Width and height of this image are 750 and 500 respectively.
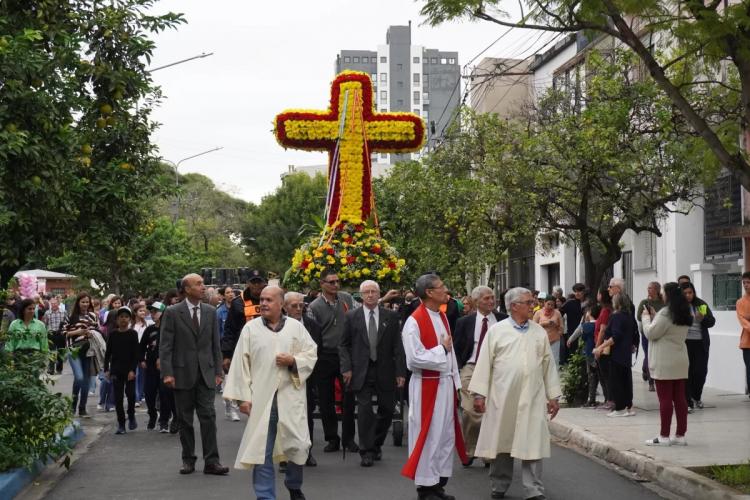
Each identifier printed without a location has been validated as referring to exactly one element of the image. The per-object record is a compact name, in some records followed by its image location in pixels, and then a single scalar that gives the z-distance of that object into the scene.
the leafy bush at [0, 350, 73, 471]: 9.70
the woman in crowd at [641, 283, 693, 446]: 11.24
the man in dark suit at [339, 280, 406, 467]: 11.51
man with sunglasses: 12.21
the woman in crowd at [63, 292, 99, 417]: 15.67
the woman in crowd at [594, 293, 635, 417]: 14.12
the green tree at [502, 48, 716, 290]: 18.62
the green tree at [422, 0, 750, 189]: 9.16
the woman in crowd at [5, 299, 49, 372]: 10.79
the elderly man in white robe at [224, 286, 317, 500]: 8.35
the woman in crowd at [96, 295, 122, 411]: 16.34
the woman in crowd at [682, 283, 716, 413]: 14.65
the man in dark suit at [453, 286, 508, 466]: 10.80
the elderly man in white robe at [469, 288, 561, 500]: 8.76
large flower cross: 19.70
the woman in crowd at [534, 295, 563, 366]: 15.65
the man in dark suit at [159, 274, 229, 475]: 10.72
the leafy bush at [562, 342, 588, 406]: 15.76
